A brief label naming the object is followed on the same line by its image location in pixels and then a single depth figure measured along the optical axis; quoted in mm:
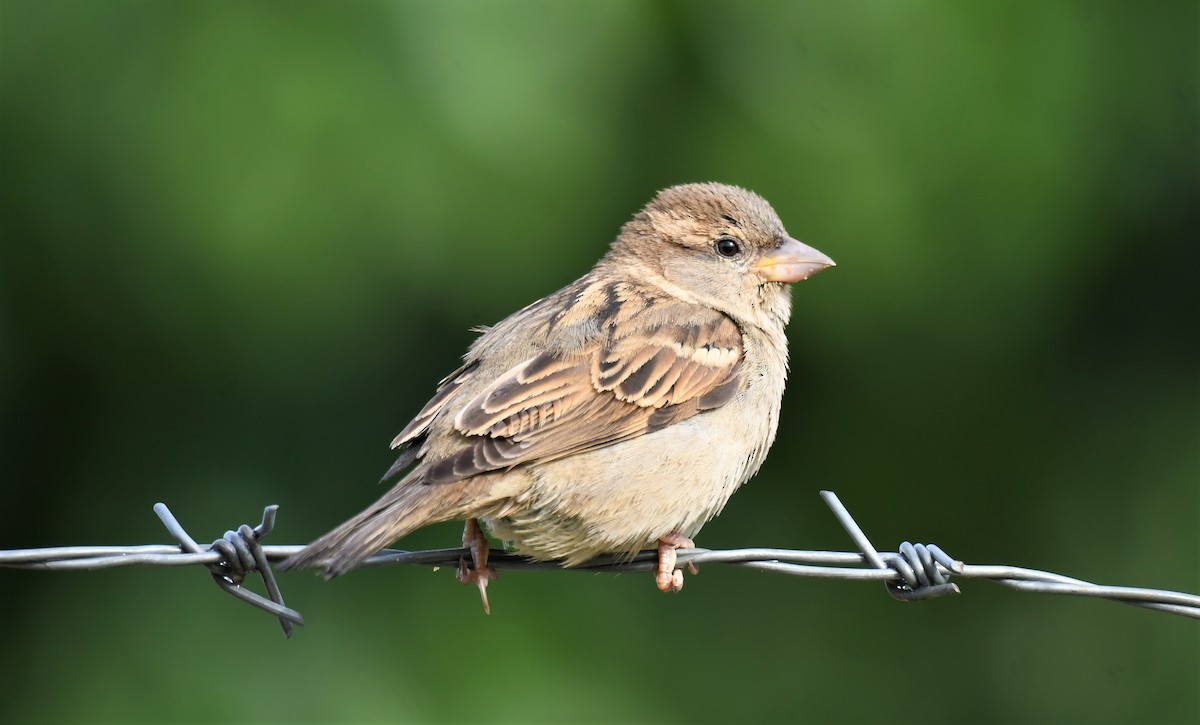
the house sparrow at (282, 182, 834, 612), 6402
